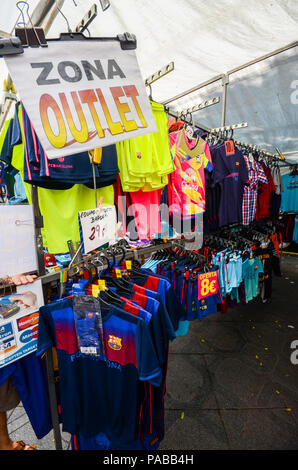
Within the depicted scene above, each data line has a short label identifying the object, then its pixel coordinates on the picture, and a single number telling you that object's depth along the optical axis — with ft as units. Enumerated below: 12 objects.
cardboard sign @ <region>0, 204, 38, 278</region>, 4.22
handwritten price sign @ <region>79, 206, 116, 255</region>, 4.33
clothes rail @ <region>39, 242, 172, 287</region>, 4.76
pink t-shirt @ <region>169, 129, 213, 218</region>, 7.27
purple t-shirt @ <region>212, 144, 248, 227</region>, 8.72
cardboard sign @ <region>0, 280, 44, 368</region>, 4.22
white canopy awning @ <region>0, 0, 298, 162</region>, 6.86
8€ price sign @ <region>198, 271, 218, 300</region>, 7.15
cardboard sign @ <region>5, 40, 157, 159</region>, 3.16
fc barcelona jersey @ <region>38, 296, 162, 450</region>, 4.15
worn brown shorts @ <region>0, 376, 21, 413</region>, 4.75
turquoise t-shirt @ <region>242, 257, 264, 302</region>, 9.84
